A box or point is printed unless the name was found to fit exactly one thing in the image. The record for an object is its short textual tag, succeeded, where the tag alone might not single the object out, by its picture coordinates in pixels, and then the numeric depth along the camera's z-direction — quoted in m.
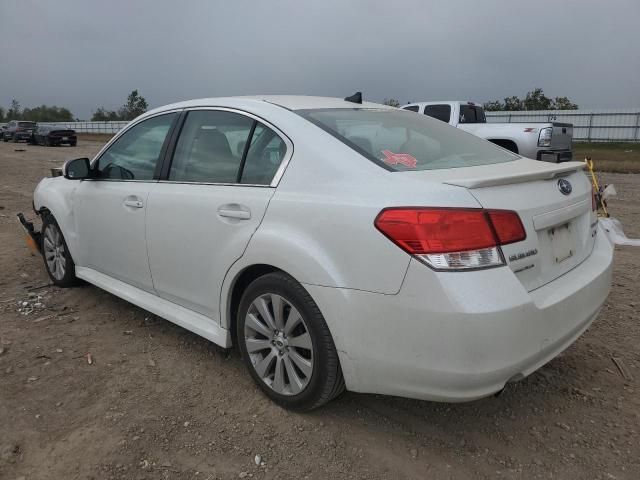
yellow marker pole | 6.35
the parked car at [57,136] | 34.06
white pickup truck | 11.30
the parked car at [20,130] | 38.03
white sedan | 2.19
